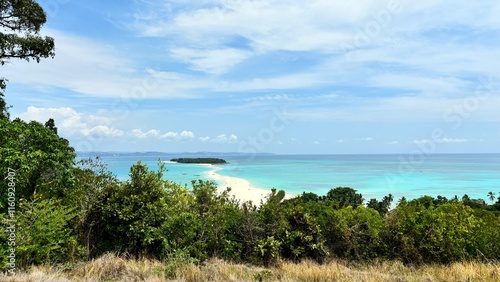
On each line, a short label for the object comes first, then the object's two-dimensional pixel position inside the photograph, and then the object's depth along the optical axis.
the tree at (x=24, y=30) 10.99
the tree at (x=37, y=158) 6.61
